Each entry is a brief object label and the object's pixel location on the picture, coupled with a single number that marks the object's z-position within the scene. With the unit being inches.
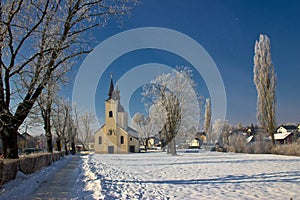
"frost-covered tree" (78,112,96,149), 2448.9
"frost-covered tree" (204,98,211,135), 2238.6
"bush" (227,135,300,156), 1120.9
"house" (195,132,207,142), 3790.4
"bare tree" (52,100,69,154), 1435.5
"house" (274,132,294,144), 2349.3
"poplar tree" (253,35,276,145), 1314.0
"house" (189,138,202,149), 3442.4
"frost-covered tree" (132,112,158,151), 2496.3
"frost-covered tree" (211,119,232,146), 2942.4
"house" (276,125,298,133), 3117.6
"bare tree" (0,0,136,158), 375.9
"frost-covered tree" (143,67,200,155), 1338.6
